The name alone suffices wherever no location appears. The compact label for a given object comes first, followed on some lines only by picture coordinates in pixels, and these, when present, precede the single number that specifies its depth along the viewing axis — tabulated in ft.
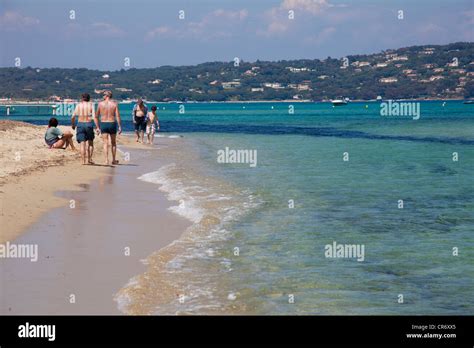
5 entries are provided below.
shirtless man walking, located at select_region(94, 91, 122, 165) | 68.85
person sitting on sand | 80.12
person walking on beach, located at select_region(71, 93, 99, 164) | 66.44
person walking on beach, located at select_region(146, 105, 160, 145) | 112.06
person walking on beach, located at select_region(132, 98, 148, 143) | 107.05
